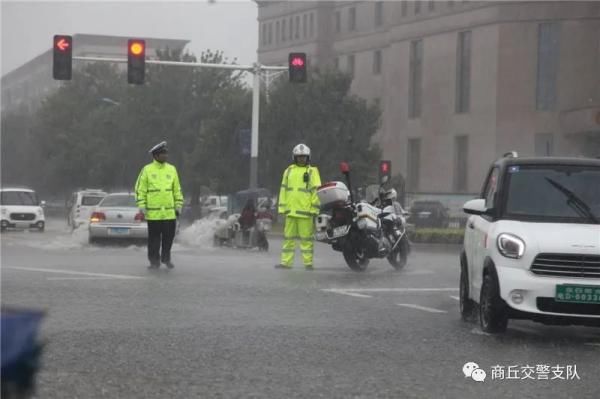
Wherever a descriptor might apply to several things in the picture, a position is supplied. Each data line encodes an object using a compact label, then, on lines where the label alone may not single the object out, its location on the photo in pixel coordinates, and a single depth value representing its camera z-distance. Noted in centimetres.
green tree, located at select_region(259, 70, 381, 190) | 6322
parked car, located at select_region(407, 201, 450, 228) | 5599
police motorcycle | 1778
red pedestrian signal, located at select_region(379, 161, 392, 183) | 4353
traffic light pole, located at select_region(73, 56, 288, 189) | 3480
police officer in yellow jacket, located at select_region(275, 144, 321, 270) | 1761
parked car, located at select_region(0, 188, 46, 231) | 4469
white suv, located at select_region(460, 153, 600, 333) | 902
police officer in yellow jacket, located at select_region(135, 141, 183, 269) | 1723
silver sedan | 2656
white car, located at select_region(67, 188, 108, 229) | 4007
